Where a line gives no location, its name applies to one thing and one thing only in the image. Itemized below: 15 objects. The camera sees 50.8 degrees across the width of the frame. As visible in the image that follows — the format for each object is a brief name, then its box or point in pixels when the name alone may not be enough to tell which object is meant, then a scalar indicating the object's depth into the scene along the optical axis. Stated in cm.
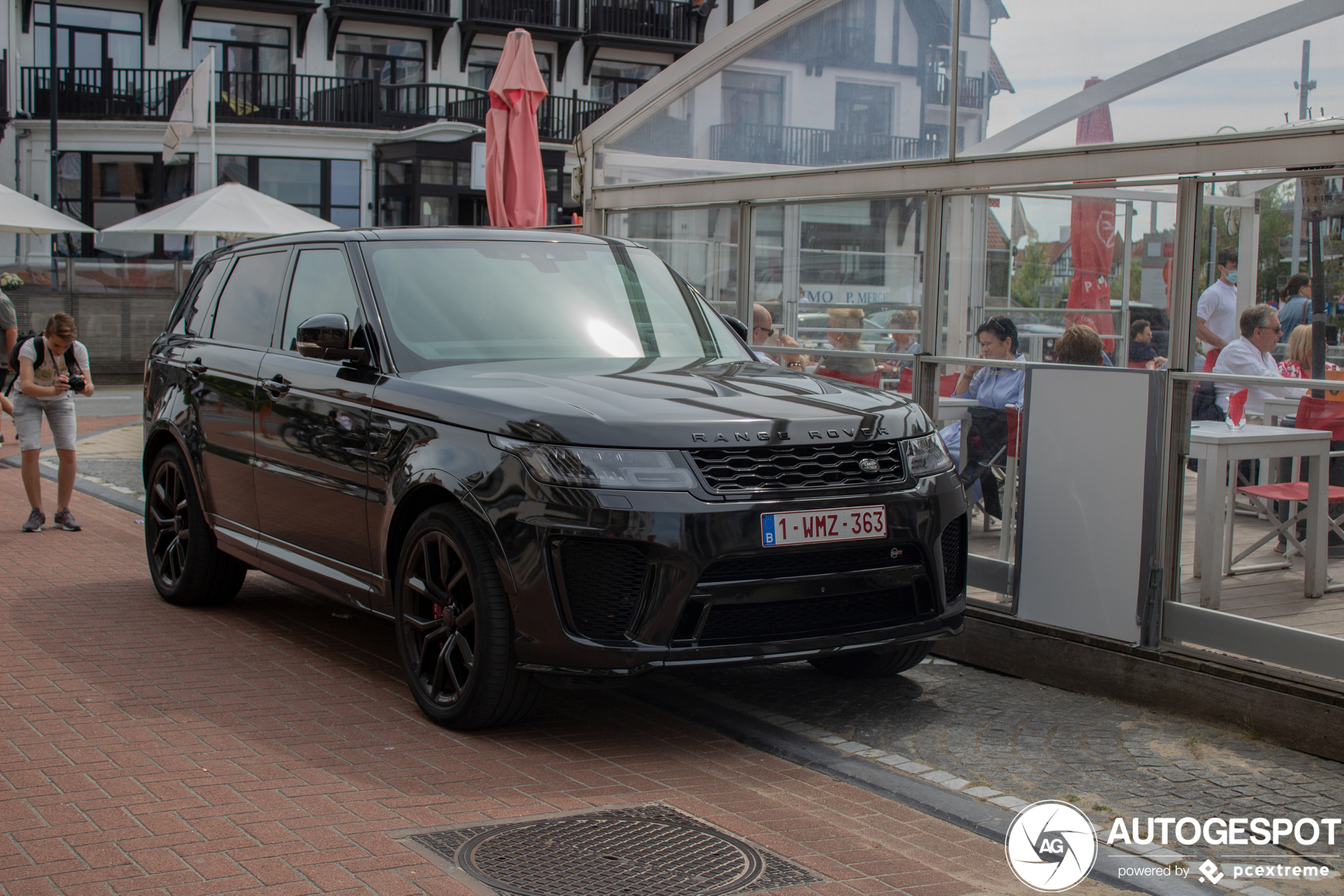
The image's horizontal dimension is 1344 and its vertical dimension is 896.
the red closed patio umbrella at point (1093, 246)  616
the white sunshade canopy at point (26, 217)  1989
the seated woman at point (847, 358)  766
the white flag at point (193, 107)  1728
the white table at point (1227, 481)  545
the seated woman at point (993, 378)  662
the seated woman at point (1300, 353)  538
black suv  475
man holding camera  980
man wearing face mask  562
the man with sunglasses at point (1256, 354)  544
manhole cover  380
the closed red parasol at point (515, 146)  1123
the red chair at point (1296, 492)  535
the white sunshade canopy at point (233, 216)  1758
